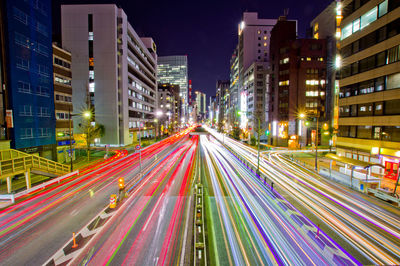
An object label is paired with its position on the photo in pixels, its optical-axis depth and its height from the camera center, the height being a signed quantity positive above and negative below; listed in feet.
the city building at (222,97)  496.23 +79.18
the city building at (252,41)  301.02 +138.14
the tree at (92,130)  104.68 -4.77
